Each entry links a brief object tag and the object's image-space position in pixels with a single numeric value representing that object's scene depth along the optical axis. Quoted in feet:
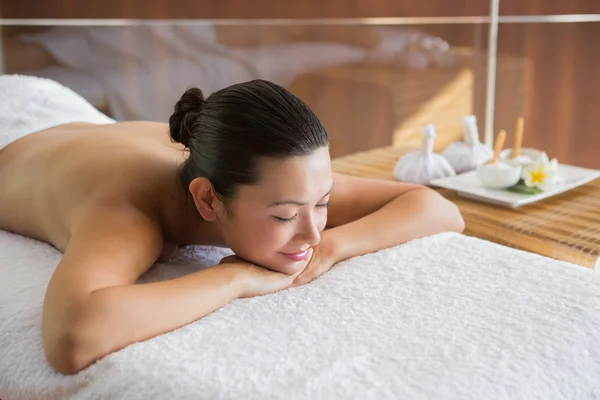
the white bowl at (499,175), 6.13
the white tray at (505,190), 5.96
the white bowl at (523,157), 6.51
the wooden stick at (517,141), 6.63
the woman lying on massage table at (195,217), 3.40
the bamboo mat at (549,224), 5.04
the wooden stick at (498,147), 6.45
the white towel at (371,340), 2.97
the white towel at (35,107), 6.05
